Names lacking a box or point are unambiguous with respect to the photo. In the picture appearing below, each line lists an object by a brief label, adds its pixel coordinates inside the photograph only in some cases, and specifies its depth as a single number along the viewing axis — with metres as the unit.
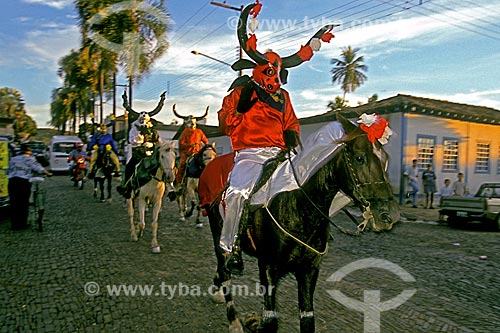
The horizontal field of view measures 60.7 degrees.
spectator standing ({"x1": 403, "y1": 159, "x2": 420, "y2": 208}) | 18.48
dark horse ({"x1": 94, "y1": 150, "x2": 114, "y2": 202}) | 15.93
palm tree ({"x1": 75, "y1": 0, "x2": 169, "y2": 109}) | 26.59
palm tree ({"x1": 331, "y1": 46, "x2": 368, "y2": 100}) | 45.44
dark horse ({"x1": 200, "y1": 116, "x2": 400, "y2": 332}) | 3.50
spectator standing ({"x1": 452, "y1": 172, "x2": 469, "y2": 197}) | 17.77
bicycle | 10.45
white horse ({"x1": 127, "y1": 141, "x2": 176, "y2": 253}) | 8.73
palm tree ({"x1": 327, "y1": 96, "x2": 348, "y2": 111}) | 40.70
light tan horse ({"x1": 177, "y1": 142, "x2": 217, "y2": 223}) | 7.60
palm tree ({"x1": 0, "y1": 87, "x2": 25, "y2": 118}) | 69.69
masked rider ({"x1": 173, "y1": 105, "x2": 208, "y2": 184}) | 10.55
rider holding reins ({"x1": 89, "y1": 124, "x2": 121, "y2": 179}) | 16.06
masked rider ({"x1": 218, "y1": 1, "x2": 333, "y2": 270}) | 4.27
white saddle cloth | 3.85
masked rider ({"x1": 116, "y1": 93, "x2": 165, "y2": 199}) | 9.83
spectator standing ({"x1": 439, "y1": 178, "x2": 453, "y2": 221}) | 19.47
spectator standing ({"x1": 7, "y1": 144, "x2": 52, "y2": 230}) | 10.29
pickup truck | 13.53
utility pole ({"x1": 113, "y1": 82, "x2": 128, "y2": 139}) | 34.25
